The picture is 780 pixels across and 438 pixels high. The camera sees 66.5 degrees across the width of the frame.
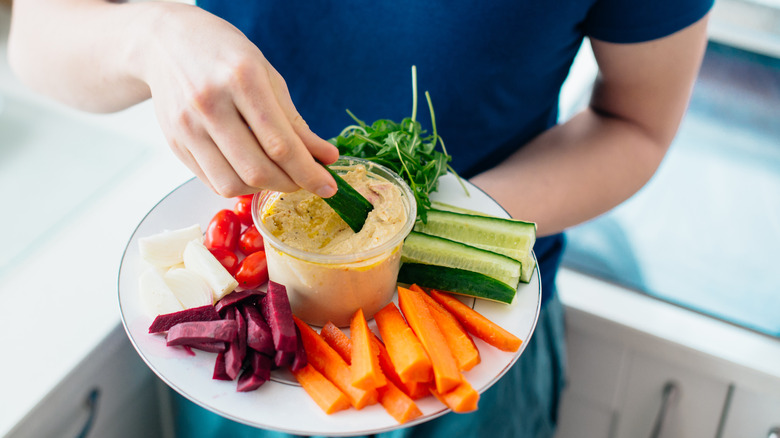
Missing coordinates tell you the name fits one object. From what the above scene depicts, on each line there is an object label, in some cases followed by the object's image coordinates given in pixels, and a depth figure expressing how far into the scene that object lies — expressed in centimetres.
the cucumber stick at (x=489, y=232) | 99
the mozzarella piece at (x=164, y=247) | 97
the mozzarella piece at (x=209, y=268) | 92
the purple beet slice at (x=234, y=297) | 88
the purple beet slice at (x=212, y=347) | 83
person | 104
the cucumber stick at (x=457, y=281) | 94
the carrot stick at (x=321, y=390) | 79
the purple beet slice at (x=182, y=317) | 85
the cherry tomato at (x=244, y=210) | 112
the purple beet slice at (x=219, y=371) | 81
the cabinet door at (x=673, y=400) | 164
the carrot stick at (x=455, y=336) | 85
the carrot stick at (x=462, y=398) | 79
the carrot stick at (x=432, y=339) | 80
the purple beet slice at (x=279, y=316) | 82
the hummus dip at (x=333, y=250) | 90
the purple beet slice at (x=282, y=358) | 83
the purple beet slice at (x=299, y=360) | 83
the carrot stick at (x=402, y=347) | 81
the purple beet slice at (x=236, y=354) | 81
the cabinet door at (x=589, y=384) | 171
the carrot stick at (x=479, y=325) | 88
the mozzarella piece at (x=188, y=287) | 91
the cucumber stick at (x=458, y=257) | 95
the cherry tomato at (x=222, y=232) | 104
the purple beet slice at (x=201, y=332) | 82
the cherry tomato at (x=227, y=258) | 102
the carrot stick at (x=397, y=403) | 78
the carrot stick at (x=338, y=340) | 90
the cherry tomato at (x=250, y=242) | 106
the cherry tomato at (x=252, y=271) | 100
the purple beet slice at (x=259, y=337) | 82
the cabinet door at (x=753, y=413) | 156
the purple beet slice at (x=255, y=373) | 80
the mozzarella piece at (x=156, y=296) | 89
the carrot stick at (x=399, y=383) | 83
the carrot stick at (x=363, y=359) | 79
